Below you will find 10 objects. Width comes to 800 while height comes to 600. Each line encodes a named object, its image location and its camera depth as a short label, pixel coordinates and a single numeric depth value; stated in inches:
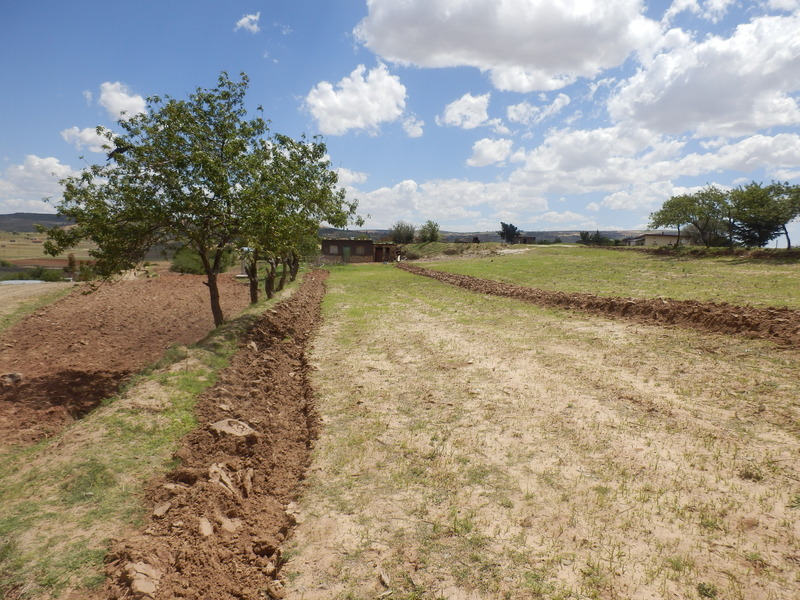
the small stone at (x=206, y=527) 200.7
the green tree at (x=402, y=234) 4146.2
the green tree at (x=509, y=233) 4215.1
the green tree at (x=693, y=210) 2233.0
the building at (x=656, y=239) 4076.8
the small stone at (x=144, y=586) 161.3
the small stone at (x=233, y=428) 303.7
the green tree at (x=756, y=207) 1896.5
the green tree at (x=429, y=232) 3905.0
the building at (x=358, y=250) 3438.2
